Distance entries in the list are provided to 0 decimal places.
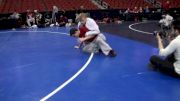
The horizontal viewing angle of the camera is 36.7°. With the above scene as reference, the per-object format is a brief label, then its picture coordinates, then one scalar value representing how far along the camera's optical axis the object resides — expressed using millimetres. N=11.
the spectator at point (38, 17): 19038
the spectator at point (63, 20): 19256
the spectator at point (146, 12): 22702
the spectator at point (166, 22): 13933
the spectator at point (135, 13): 22222
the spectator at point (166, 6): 22289
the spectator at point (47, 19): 19384
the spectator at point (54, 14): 19953
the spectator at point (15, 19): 18125
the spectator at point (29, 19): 18552
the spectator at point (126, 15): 22219
